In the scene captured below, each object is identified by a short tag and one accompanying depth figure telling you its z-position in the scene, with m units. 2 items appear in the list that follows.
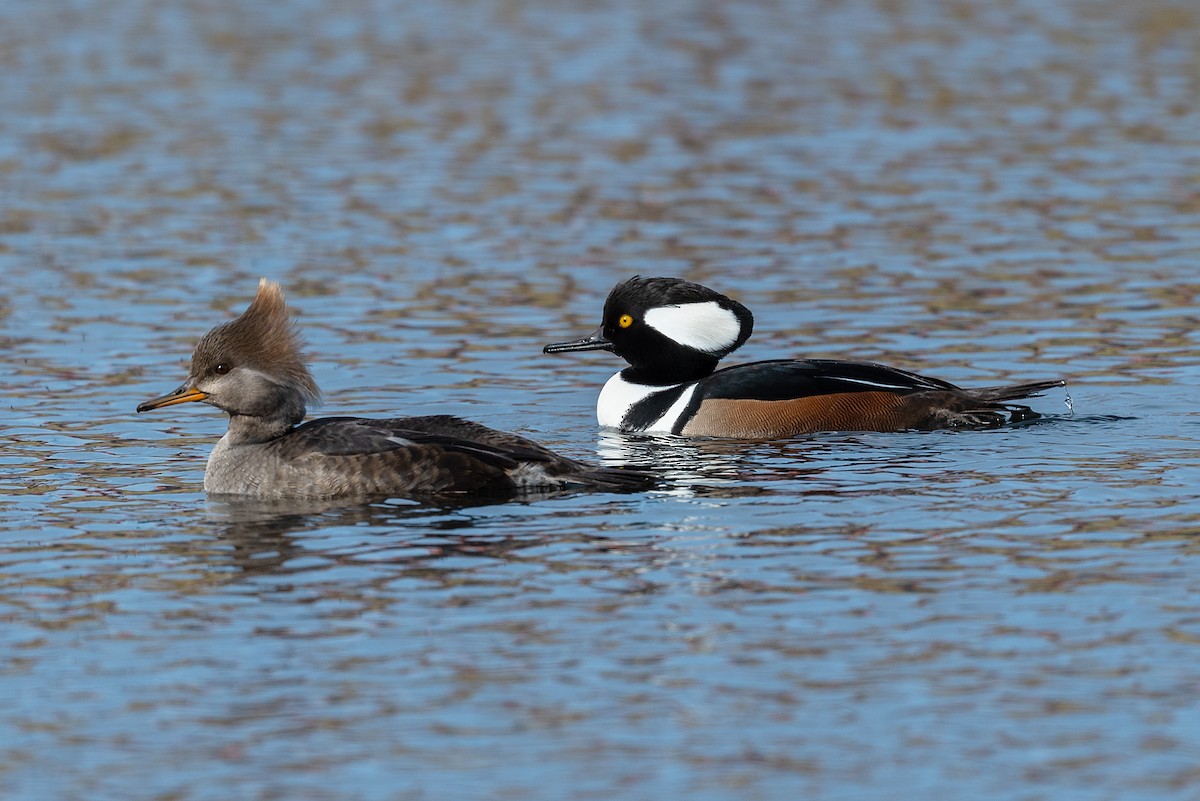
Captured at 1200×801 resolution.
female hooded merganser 11.09
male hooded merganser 13.07
